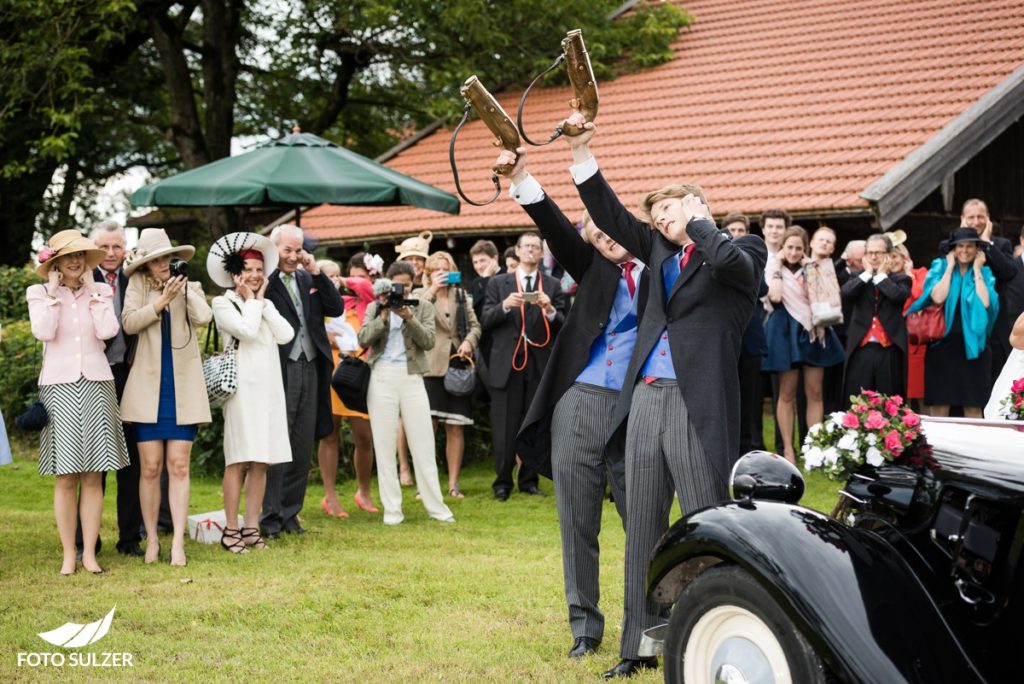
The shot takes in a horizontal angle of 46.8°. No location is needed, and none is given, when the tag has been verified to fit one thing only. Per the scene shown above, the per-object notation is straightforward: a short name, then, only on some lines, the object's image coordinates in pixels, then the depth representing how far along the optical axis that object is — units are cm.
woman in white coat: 800
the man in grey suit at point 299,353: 867
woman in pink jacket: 719
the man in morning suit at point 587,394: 540
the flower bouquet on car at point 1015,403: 469
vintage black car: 346
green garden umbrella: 1012
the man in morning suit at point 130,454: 787
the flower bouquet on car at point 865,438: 389
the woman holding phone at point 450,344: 1048
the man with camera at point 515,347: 1008
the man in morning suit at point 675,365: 491
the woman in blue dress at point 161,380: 754
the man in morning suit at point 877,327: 1034
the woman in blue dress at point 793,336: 1071
